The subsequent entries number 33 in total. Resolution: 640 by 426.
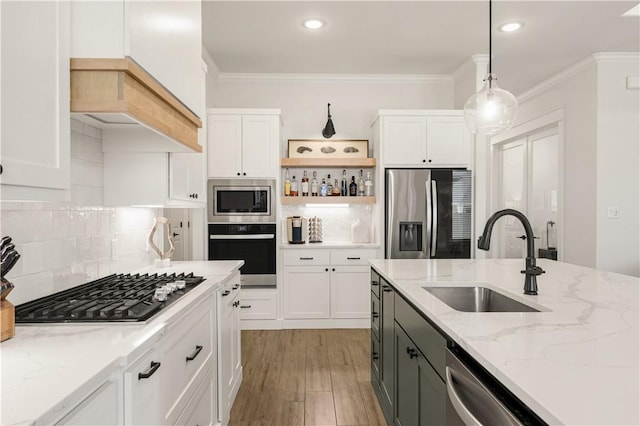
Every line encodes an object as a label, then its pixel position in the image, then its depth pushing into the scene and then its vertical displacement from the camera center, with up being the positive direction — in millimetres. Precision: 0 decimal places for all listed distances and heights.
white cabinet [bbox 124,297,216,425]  1139 -566
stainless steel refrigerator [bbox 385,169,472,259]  4199 -19
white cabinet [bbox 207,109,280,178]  4234 +749
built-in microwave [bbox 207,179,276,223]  4211 +117
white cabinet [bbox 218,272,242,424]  2234 -828
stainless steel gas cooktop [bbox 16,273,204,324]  1316 -334
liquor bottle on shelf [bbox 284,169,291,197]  4594 +290
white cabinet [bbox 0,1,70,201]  989 +308
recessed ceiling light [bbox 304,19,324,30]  3479 +1681
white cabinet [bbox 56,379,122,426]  861 -463
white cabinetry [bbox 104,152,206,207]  2074 +182
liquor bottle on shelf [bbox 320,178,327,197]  4621 +268
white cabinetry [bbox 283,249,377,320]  4277 -767
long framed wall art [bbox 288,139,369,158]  4734 +765
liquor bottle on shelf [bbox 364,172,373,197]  4602 +305
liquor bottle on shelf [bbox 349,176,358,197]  4660 +295
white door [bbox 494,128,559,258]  5000 +370
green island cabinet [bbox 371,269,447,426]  1408 -673
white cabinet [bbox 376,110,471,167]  4316 +808
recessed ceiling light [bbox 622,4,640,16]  3265 +1680
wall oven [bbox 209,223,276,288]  4188 -358
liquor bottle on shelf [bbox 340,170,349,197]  4679 +313
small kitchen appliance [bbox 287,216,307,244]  4422 -180
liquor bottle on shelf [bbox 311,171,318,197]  4641 +270
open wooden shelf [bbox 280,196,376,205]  4484 +149
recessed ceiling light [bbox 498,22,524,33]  3511 +1676
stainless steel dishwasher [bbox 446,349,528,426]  923 -486
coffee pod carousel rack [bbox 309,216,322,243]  4579 -195
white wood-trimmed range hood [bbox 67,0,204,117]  1314 +659
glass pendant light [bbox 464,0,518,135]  2488 +667
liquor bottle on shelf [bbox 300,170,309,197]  4605 +309
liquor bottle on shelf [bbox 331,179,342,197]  4630 +258
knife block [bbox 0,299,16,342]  1130 -309
